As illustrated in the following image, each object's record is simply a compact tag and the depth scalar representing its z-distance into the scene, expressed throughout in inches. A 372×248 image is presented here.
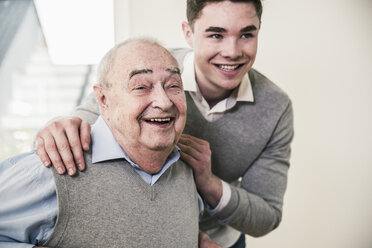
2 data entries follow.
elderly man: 35.9
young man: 55.3
